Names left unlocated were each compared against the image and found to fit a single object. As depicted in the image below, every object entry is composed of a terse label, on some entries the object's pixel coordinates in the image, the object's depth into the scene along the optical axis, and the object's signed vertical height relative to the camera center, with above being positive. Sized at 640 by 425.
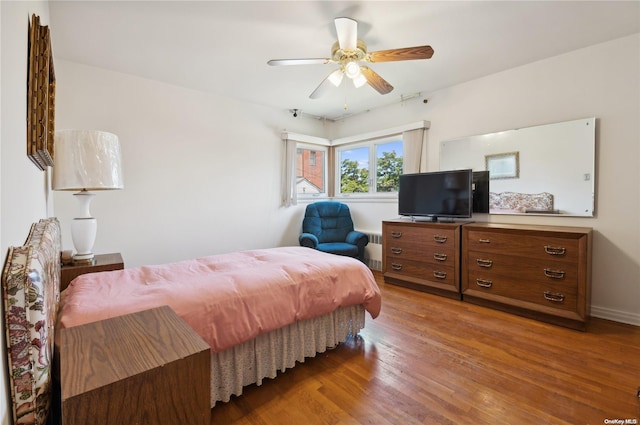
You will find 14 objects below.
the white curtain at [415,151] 3.80 +0.70
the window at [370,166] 4.30 +0.59
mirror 2.70 +0.38
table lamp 1.87 +0.29
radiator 4.33 -0.74
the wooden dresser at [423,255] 3.13 -0.61
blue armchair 4.07 -0.40
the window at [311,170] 4.81 +0.58
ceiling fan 2.04 +1.13
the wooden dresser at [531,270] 2.39 -0.61
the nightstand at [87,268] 1.97 -0.45
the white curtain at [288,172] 4.40 +0.49
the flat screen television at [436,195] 3.16 +0.10
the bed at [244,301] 1.38 -0.52
